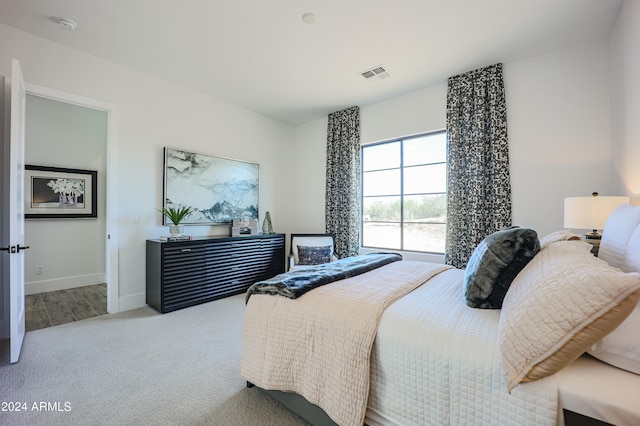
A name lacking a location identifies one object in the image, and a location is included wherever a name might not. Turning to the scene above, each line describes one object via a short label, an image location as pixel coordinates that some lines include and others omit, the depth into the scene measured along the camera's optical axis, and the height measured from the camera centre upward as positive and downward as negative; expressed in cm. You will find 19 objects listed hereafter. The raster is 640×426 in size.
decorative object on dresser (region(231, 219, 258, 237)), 417 -20
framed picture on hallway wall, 394 +34
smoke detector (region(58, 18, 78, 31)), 245 +178
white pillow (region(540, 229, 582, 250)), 172 -16
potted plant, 343 -2
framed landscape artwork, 366 +42
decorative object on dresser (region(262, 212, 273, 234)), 458 -18
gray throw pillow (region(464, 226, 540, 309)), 133 -26
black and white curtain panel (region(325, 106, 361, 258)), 441 +56
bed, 83 -53
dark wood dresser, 319 -72
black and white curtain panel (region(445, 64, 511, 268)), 314 +64
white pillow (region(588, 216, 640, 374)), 84 -43
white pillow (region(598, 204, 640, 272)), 129 -11
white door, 210 -3
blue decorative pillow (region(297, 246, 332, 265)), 403 -62
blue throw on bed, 166 -44
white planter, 342 -21
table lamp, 210 +2
